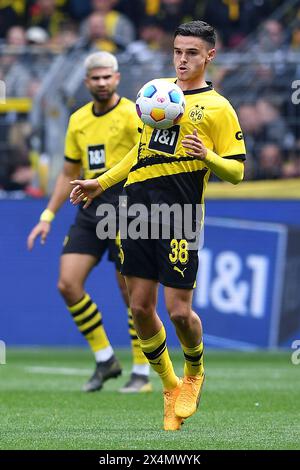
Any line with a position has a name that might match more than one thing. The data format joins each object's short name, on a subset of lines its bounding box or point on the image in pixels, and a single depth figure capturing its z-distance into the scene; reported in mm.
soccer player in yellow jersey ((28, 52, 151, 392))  18703
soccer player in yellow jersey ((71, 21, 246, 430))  13539
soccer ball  13242
